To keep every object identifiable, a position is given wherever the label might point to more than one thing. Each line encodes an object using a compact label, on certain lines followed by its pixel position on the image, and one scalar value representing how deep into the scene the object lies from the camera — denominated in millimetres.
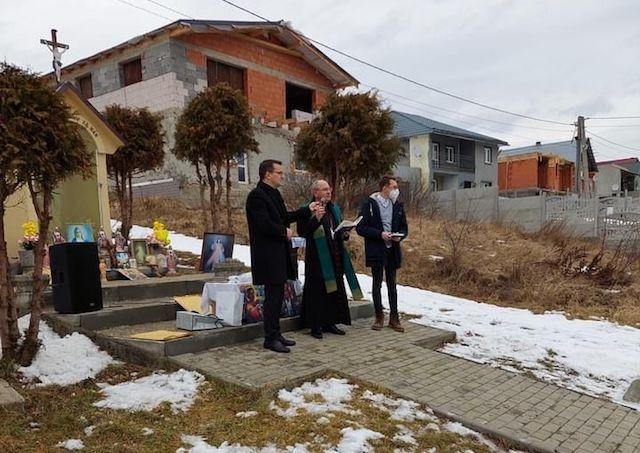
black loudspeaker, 5039
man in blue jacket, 5668
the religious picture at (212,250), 8047
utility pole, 26766
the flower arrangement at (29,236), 6793
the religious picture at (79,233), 7543
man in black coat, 4641
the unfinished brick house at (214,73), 17219
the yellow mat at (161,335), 4625
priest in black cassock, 5289
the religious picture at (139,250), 7902
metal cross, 8984
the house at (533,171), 43219
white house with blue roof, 33938
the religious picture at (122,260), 7547
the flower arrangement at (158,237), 8047
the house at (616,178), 57000
